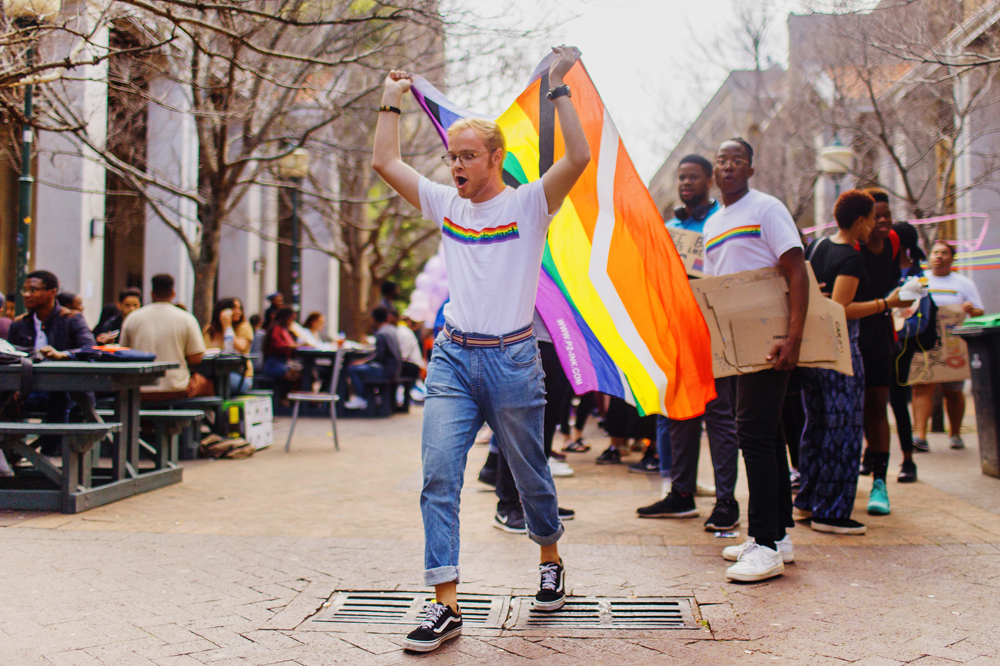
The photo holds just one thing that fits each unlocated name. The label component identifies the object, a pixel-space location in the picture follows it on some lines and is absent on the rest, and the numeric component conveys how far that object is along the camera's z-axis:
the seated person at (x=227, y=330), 11.72
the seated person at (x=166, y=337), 8.26
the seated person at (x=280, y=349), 12.66
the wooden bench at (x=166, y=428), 6.84
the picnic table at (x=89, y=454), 5.70
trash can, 6.77
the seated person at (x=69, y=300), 8.46
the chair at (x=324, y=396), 9.36
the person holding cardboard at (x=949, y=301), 8.49
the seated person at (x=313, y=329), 15.05
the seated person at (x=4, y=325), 8.51
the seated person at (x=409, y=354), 14.02
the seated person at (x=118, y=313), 10.16
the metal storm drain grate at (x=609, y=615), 3.52
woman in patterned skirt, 4.96
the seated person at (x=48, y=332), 7.33
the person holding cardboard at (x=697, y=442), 5.14
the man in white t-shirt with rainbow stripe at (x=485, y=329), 3.35
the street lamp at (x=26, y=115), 6.36
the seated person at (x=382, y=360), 13.24
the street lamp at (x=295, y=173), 14.80
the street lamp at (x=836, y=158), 14.43
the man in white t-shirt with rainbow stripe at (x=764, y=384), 4.07
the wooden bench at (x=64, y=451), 5.58
